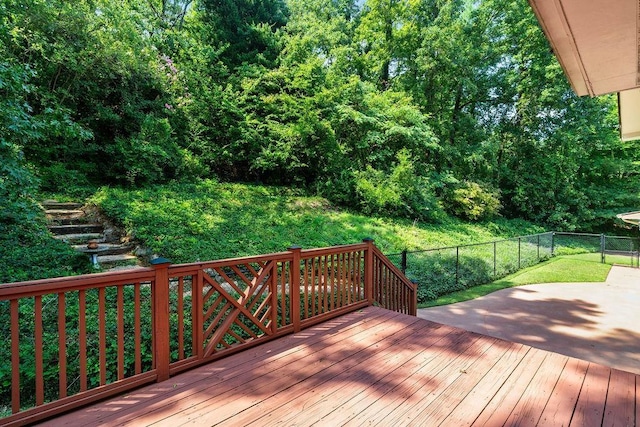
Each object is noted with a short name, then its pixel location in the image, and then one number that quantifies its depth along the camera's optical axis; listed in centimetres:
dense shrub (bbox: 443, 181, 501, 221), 1295
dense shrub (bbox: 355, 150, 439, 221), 1055
